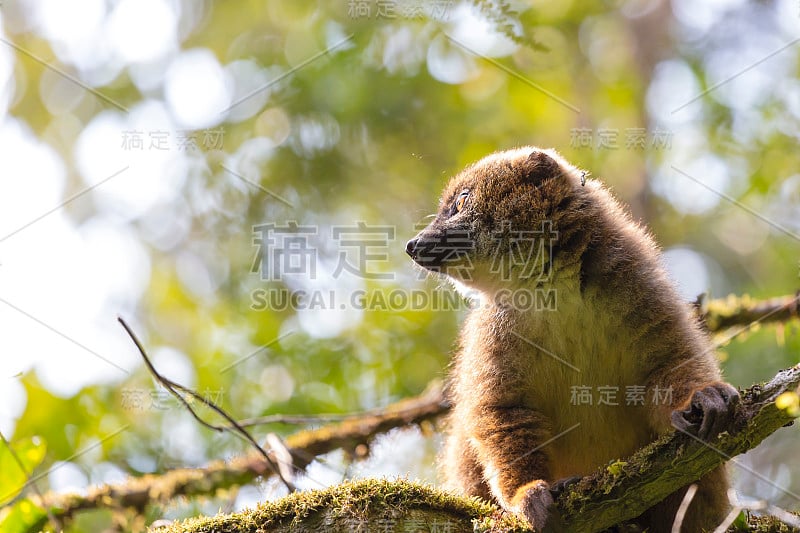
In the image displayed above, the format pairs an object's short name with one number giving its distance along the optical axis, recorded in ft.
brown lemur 27.55
